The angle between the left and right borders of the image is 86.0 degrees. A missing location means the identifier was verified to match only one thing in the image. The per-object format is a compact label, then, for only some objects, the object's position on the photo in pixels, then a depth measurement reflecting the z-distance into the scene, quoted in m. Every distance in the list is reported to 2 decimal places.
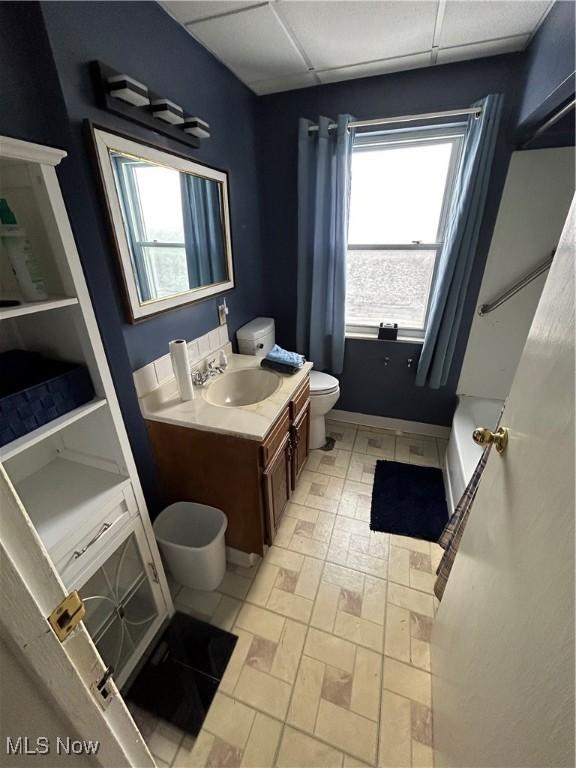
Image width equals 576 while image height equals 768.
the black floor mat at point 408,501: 1.77
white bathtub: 1.78
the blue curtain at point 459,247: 1.66
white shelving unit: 0.77
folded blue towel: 1.73
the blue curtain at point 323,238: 1.88
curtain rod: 1.65
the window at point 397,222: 1.90
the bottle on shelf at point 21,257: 0.76
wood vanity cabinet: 1.29
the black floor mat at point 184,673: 1.08
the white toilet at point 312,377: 2.02
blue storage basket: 0.76
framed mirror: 1.10
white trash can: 1.33
